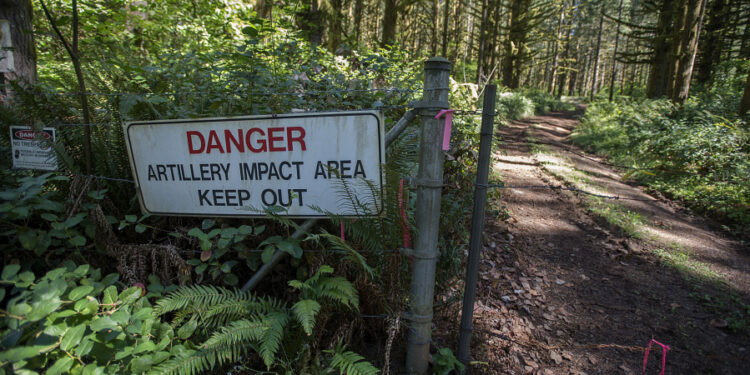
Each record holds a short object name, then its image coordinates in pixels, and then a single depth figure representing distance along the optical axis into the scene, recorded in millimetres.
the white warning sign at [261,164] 1961
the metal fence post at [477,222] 1938
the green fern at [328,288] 1943
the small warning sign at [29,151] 2544
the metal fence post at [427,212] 1792
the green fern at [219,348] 1768
